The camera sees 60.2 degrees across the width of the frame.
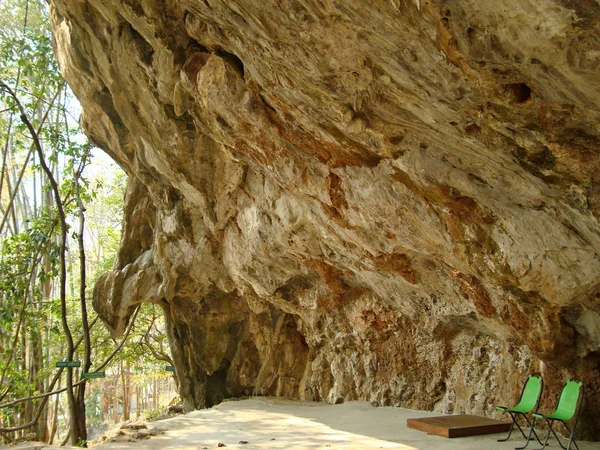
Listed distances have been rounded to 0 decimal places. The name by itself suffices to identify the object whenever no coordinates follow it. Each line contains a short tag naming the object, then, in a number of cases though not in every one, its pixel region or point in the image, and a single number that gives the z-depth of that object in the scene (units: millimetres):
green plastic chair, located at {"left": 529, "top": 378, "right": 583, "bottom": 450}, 4512
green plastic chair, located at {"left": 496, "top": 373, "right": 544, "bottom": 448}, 5004
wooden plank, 5320
